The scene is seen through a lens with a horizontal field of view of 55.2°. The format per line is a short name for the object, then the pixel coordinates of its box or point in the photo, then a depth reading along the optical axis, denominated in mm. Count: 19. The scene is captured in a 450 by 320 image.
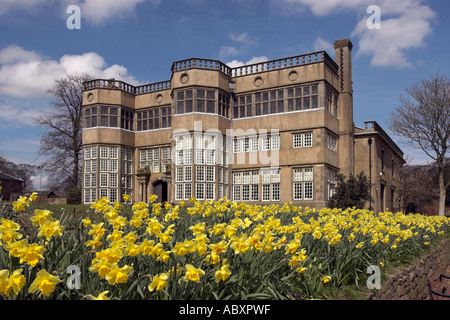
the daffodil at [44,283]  3334
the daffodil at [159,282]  3828
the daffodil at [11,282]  3277
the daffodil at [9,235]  3838
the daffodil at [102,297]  3373
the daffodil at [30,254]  3631
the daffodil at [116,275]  3561
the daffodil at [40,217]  4281
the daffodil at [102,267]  3613
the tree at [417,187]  45406
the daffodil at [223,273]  4133
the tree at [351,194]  26062
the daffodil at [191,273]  3859
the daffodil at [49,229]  4078
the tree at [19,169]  63641
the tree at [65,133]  44812
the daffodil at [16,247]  3640
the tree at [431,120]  38406
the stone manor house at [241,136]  28969
